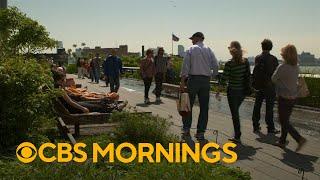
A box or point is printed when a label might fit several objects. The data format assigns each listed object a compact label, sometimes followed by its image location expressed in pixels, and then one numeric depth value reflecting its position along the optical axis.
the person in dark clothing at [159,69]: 9.37
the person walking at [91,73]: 16.89
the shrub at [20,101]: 3.87
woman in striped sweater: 5.14
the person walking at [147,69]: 9.08
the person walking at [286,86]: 4.83
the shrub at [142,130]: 4.17
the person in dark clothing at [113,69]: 9.83
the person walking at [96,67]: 15.72
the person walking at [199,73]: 5.15
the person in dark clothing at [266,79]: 5.66
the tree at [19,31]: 7.17
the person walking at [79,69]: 19.91
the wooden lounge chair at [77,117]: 4.62
